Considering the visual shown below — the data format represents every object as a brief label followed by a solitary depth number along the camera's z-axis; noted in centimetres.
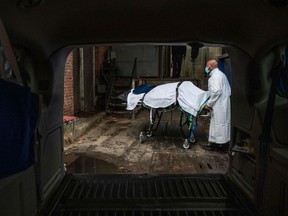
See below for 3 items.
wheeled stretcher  576
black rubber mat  247
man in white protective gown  557
